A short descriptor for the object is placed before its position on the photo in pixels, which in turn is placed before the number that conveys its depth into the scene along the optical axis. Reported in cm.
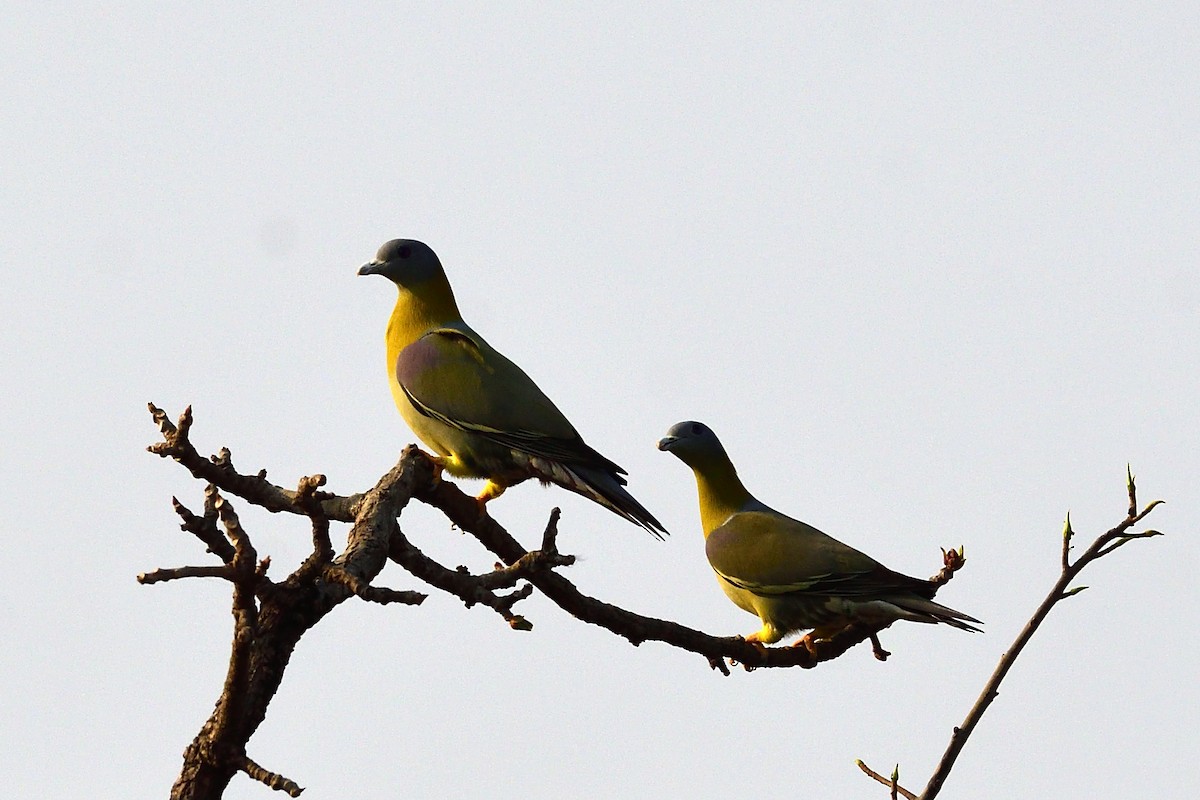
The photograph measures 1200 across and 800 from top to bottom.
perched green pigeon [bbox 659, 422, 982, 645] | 1510
